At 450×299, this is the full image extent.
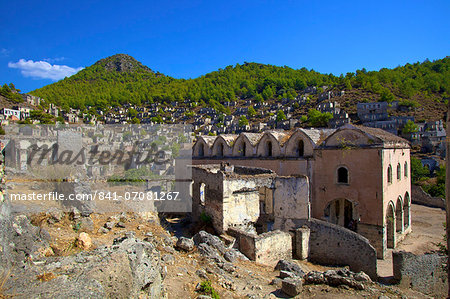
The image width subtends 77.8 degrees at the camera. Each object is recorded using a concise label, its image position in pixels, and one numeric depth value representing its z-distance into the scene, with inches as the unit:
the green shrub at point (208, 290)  247.9
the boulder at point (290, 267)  390.3
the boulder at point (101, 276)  152.0
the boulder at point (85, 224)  345.7
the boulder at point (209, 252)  348.6
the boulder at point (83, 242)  290.6
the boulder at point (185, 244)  358.0
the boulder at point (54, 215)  327.2
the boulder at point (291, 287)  299.9
